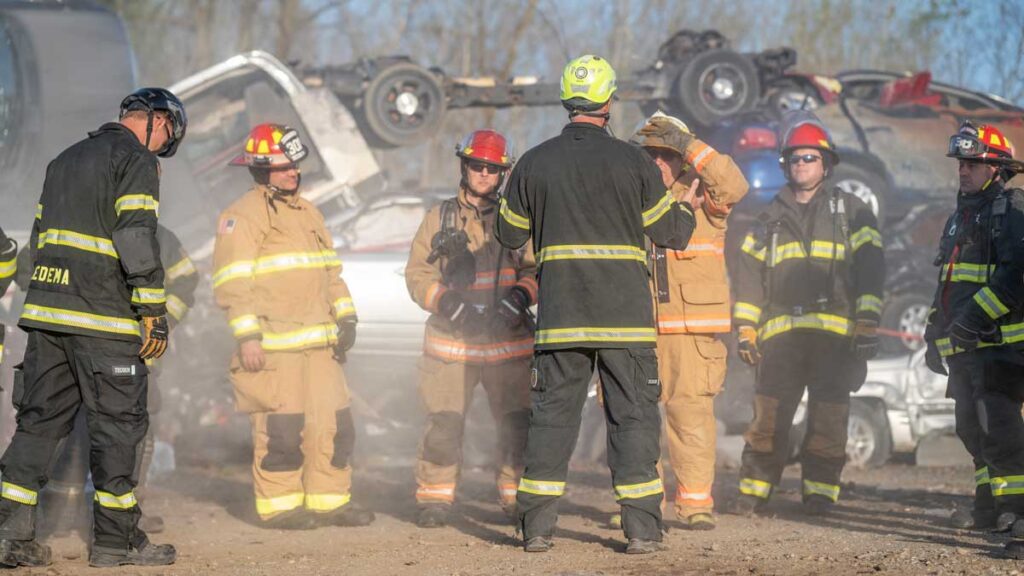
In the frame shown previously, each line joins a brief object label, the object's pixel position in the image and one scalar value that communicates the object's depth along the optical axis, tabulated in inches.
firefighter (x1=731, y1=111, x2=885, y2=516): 572.4
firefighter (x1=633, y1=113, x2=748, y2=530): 516.7
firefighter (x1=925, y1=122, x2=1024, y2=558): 496.4
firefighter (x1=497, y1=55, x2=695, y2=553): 448.4
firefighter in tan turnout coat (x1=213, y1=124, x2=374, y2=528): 542.0
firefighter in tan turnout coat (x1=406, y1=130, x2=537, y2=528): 553.6
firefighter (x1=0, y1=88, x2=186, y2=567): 436.5
